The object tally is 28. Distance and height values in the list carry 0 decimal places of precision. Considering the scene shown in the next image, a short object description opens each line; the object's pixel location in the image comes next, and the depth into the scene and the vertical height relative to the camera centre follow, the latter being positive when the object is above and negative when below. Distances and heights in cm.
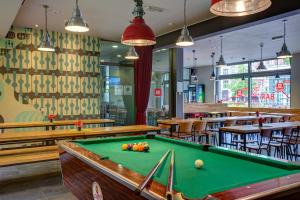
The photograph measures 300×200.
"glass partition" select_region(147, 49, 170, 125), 932 +40
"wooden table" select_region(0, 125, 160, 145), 421 -61
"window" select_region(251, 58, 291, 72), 1232 +173
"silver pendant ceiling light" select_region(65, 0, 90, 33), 356 +106
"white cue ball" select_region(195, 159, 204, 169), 216 -54
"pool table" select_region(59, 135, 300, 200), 157 -57
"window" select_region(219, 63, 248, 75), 1430 +174
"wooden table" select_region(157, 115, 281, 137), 629 -57
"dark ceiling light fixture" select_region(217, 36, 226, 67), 896 +122
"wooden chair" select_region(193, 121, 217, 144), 659 -76
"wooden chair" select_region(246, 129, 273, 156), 512 -82
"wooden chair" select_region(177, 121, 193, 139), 627 -72
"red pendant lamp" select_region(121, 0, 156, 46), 312 +83
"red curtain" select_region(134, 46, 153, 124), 822 +58
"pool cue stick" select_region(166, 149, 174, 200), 142 -52
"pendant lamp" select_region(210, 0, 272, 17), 218 +79
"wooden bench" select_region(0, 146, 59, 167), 407 -95
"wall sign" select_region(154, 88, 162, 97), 1009 +28
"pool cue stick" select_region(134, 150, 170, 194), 162 -53
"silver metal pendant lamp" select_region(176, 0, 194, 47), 453 +105
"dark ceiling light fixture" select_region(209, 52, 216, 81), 1202 +209
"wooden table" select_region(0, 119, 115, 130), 571 -57
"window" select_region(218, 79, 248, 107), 1438 +42
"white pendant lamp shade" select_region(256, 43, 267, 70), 992 +128
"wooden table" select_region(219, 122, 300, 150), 507 -60
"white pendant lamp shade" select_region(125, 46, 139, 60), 551 +94
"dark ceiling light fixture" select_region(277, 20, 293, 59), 701 +125
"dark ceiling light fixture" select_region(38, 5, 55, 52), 542 +113
